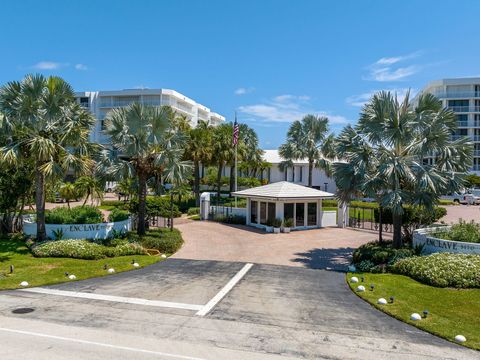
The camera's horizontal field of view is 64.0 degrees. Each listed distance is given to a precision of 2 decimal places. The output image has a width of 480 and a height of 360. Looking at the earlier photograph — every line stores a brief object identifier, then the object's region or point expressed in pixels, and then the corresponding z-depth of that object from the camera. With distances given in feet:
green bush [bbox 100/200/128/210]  134.52
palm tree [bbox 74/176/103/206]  79.02
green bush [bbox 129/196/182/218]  94.99
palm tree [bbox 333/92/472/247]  56.13
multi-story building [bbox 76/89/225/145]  241.35
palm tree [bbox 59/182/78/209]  85.97
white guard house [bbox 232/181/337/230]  90.94
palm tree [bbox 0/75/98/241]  59.41
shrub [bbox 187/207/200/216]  119.10
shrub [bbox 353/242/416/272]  54.54
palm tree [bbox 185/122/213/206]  124.98
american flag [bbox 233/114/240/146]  111.14
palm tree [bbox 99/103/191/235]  66.18
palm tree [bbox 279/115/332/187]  148.77
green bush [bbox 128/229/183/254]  66.28
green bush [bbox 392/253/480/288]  45.73
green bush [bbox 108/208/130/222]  74.23
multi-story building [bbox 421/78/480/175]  223.71
